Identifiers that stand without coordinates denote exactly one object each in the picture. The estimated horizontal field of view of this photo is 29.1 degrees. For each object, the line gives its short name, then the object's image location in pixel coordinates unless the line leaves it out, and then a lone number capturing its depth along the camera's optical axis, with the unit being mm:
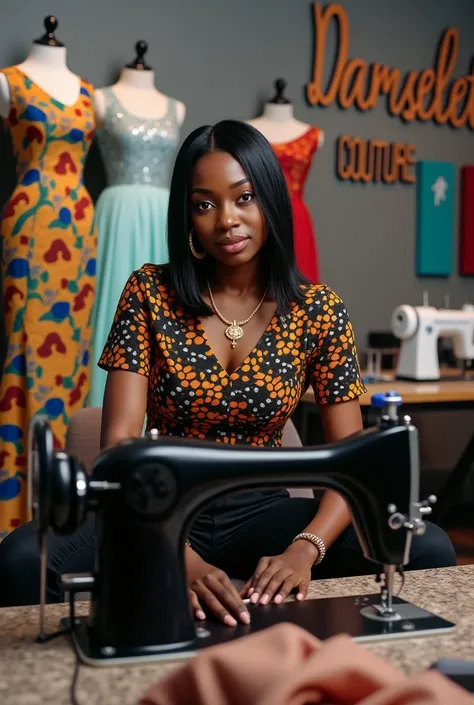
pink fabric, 731
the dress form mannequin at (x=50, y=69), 3261
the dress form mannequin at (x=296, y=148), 3799
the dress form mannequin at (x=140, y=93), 3428
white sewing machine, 3311
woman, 1584
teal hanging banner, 4492
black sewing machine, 952
